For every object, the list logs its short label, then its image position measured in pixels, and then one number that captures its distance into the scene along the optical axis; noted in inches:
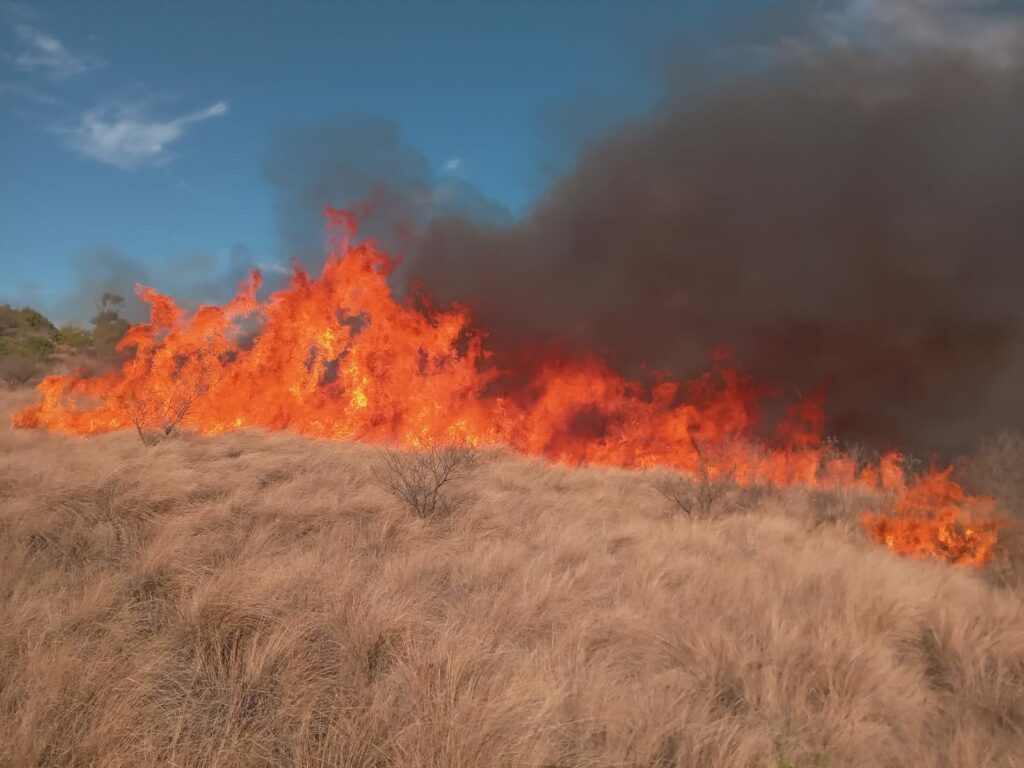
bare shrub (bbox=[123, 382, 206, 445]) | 448.8
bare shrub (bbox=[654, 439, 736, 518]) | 405.4
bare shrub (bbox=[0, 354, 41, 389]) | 964.6
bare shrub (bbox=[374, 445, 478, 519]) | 322.0
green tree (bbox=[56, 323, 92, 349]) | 1381.6
